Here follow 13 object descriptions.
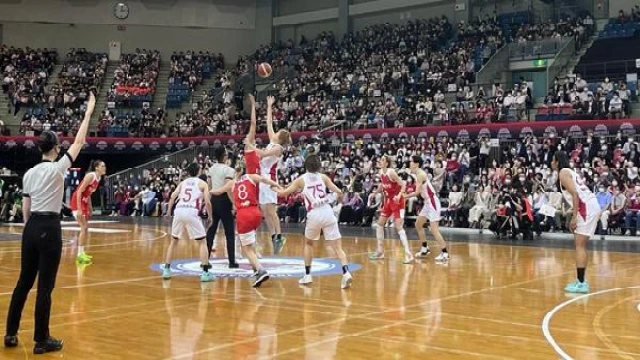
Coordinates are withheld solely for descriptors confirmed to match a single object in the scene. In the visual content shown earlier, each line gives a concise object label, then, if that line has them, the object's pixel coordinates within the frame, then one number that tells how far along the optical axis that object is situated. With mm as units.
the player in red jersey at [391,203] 13086
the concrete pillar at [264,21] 46000
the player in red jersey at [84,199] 12820
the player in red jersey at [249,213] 9812
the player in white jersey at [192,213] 10266
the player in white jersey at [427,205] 13070
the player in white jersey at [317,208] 9836
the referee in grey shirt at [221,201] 11148
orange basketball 14202
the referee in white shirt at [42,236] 6035
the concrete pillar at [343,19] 42062
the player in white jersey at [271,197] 11895
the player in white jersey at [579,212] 9531
